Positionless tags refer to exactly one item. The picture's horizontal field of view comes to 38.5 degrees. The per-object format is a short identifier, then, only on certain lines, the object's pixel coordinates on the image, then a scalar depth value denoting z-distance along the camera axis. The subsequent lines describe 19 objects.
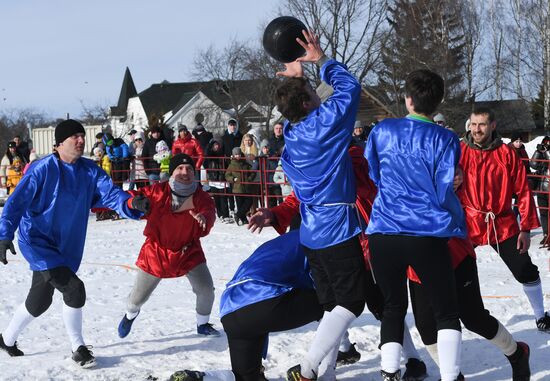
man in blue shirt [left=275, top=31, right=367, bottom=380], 4.32
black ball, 4.42
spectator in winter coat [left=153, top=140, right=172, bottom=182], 15.27
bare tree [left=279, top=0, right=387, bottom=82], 39.09
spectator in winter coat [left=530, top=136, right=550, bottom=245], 11.38
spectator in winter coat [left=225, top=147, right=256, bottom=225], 14.47
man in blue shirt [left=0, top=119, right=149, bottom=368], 5.70
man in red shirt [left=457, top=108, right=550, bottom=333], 5.93
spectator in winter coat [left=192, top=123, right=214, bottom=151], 16.38
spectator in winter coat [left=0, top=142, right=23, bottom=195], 17.72
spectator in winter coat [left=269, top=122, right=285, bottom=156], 14.34
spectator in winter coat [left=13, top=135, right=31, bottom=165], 18.72
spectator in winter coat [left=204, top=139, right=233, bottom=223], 14.96
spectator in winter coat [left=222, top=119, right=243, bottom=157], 15.69
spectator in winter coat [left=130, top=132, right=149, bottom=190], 16.44
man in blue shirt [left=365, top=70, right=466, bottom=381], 4.12
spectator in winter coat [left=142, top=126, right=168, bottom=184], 16.28
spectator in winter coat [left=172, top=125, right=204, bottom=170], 15.50
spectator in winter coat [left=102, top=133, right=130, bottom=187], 16.80
